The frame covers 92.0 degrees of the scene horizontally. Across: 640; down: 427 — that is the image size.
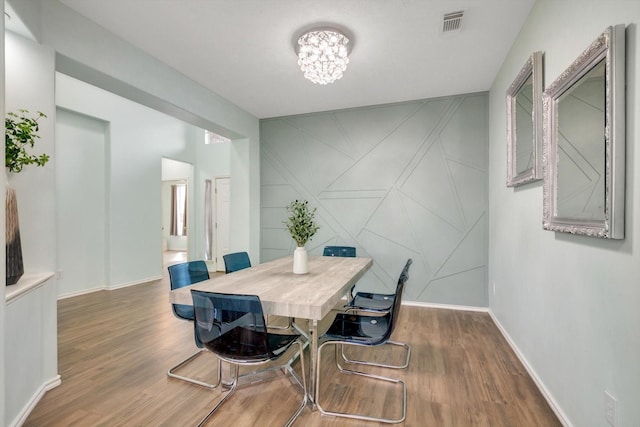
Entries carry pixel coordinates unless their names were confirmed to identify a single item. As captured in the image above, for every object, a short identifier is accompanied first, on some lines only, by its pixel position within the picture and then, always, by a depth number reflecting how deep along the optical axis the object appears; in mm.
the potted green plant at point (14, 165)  1855
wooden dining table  1748
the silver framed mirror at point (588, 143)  1321
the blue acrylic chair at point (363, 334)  1916
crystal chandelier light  2594
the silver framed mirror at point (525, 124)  2205
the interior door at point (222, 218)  6824
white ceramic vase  2577
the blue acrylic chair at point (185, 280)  2421
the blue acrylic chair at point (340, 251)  3869
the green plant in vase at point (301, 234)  2510
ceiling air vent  2432
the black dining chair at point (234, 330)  1670
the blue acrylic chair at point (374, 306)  2566
